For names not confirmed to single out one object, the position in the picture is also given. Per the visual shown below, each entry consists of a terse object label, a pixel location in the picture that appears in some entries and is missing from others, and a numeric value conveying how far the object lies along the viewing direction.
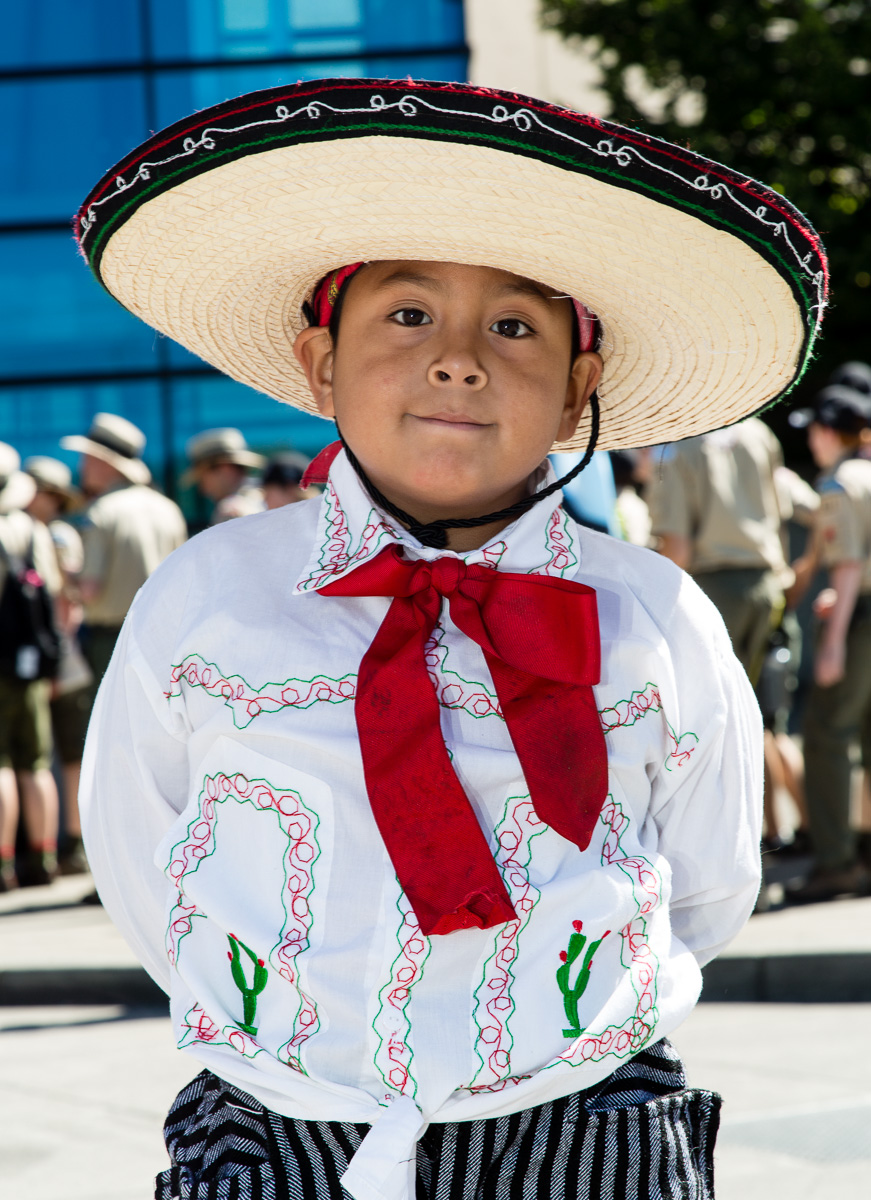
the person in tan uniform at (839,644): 6.18
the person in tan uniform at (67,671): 7.79
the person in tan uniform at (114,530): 7.11
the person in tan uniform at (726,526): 6.41
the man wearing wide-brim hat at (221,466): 8.09
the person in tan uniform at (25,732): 7.32
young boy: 1.63
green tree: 17.42
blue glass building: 13.27
